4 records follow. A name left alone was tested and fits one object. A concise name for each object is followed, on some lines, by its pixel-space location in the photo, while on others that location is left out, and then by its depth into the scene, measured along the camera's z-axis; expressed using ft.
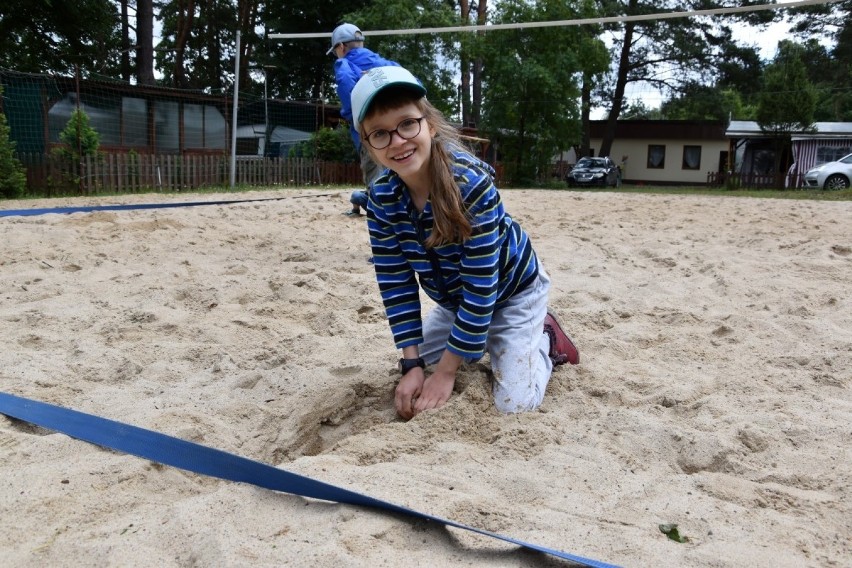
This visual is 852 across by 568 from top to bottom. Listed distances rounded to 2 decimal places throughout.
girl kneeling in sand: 6.67
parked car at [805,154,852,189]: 54.90
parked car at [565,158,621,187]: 70.23
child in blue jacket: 15.70
